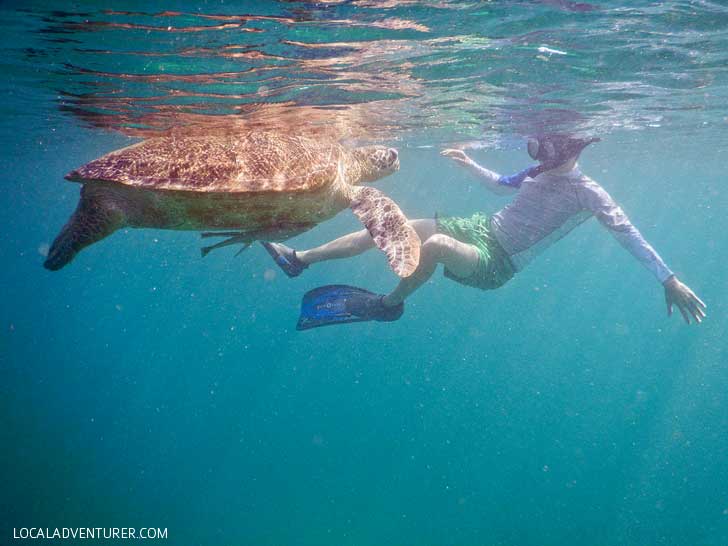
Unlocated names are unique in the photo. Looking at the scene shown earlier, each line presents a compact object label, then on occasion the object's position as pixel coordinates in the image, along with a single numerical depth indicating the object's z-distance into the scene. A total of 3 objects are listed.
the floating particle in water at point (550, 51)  7.83
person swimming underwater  6.75
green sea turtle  3.91
